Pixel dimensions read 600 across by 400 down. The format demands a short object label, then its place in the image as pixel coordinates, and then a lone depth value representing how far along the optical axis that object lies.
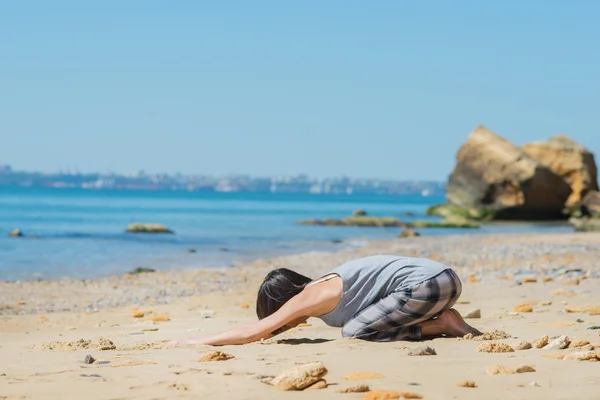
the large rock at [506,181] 50.62
